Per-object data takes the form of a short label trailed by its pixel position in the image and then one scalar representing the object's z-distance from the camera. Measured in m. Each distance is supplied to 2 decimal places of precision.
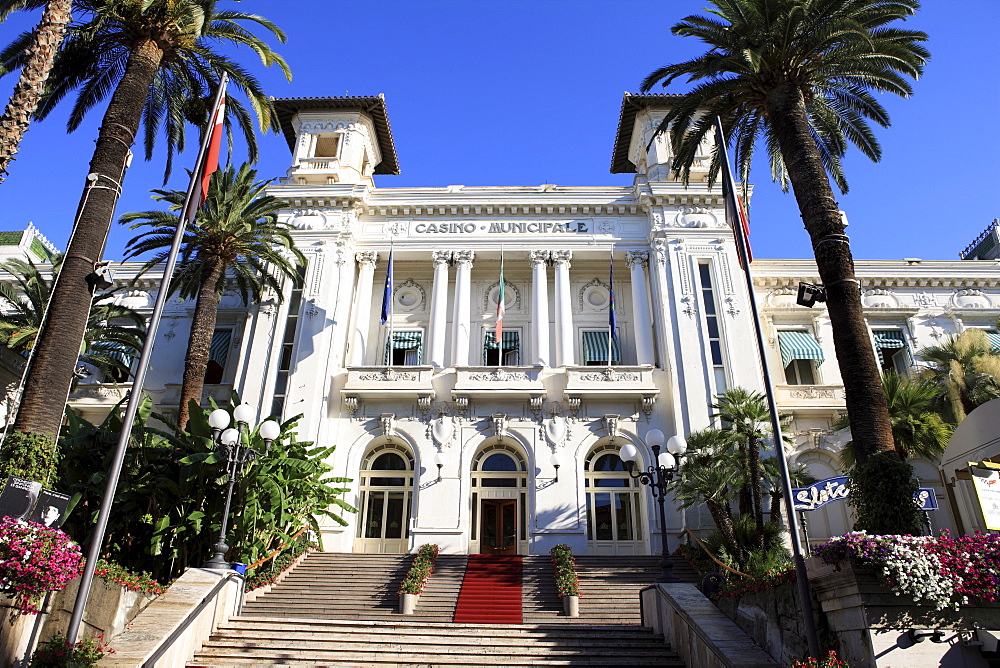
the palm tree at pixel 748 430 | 20.05
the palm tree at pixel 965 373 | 23.11
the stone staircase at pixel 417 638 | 12.09
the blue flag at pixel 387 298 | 27.56
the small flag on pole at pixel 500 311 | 26.89
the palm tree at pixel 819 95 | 13.58
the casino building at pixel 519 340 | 25.83
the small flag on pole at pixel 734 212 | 13.31
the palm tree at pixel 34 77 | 11.70
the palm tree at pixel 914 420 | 22.12
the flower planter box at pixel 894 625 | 9.02
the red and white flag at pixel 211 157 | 12.90
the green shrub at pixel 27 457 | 11.48
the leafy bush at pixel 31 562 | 9.65
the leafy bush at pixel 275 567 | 17.64
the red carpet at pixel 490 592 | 17.56
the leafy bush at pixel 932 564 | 9.22
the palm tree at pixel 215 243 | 22.20
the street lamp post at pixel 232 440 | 13.65
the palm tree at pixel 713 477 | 19.88
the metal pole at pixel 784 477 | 9.65
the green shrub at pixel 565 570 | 18.06
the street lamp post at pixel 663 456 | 15.98
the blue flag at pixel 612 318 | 26.97
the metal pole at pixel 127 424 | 9.41
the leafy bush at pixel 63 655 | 9.02
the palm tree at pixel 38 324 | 23.78
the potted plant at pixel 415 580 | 17.64
